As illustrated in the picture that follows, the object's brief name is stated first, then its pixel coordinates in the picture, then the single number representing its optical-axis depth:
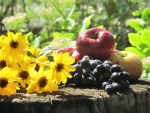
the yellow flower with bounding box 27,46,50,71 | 2.25
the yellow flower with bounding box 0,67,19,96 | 2.04
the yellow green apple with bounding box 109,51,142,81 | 2.51
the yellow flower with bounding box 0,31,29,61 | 2.16
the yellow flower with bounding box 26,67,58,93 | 2.10
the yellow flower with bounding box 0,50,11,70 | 2.18
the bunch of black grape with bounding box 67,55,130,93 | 2.24
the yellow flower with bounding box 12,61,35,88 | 2.16
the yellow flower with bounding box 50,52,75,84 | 2.15
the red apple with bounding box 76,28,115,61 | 2.48
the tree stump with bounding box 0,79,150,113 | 1.99
